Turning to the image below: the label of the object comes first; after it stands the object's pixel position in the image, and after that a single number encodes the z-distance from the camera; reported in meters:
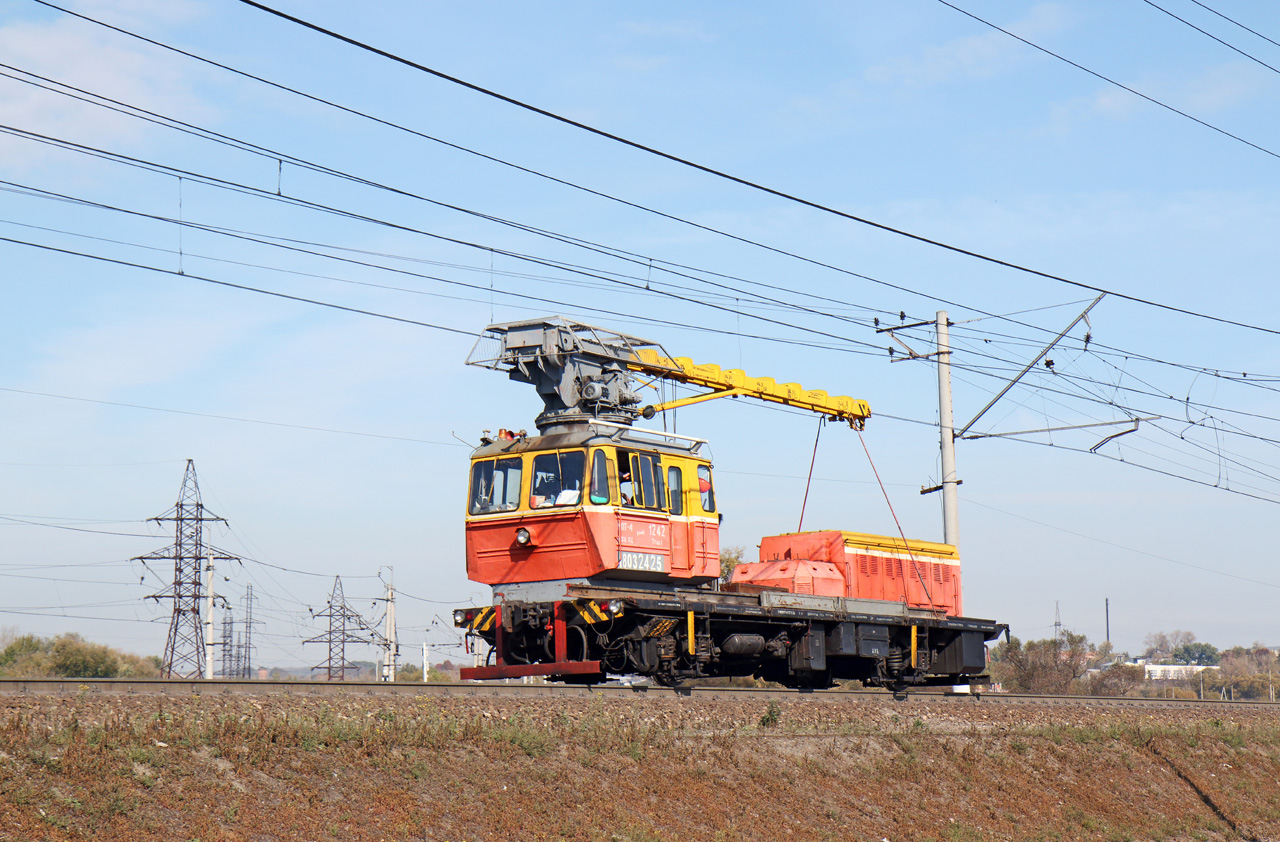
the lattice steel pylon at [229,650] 76.88
